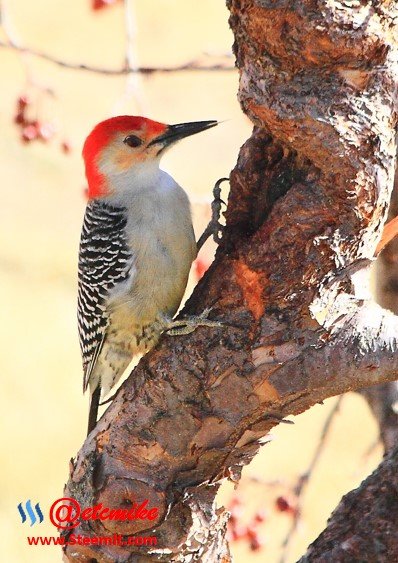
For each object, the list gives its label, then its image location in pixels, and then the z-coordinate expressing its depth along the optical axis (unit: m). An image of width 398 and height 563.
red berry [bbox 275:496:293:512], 8.57
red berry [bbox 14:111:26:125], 9.77
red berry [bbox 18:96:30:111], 9.73
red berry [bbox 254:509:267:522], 8.79
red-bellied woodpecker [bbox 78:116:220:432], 7.71
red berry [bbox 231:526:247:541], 8.66
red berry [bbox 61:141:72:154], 10.16
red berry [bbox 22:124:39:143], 9.79
